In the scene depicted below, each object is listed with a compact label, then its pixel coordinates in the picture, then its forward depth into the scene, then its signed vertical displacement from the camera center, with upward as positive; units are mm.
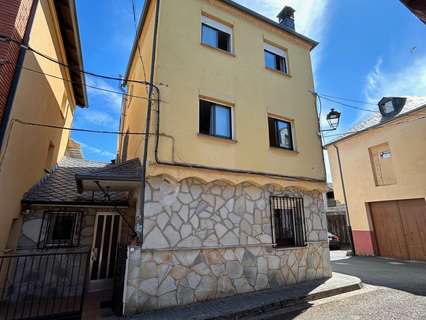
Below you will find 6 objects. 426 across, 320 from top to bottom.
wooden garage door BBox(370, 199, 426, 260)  13148 -247
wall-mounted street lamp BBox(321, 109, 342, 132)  9953 +4409
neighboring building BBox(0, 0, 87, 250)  6133 +4295
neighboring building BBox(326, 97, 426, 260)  13383 +2831
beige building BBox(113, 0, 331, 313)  6738 +2174
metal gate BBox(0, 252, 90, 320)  6668 -1943
